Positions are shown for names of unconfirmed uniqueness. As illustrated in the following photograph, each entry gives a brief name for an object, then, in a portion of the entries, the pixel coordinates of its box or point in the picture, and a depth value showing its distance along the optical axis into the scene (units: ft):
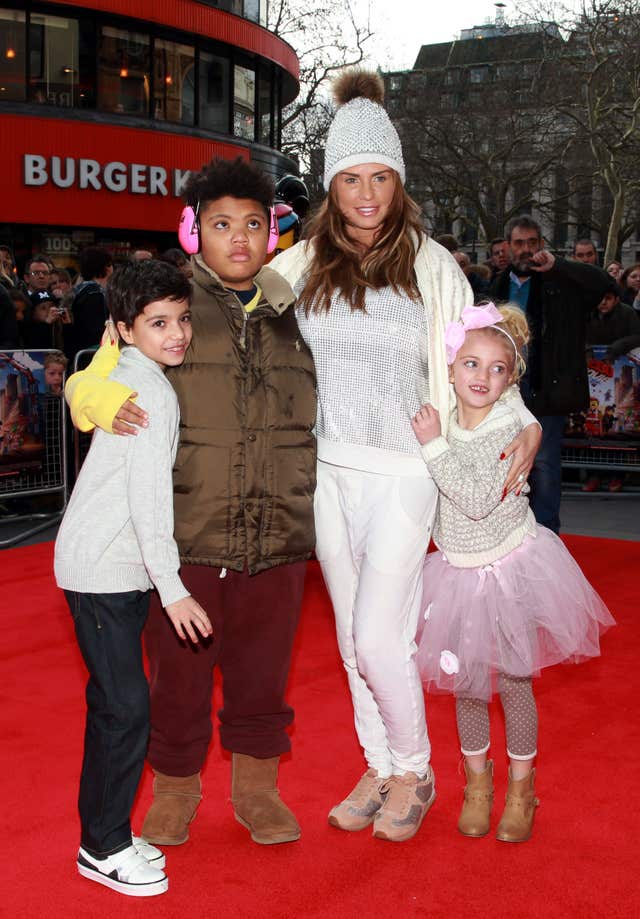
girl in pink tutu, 11.28
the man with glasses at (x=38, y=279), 32.51
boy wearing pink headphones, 10.91
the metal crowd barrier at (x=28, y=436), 26.96
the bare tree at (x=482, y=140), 132.77
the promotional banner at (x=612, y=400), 30.83
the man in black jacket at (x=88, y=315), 30.35
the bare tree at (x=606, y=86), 104.53
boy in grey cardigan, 10.02
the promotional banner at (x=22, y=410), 26.86
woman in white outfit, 11.23
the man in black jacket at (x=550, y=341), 23.77
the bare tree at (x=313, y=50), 125.90
